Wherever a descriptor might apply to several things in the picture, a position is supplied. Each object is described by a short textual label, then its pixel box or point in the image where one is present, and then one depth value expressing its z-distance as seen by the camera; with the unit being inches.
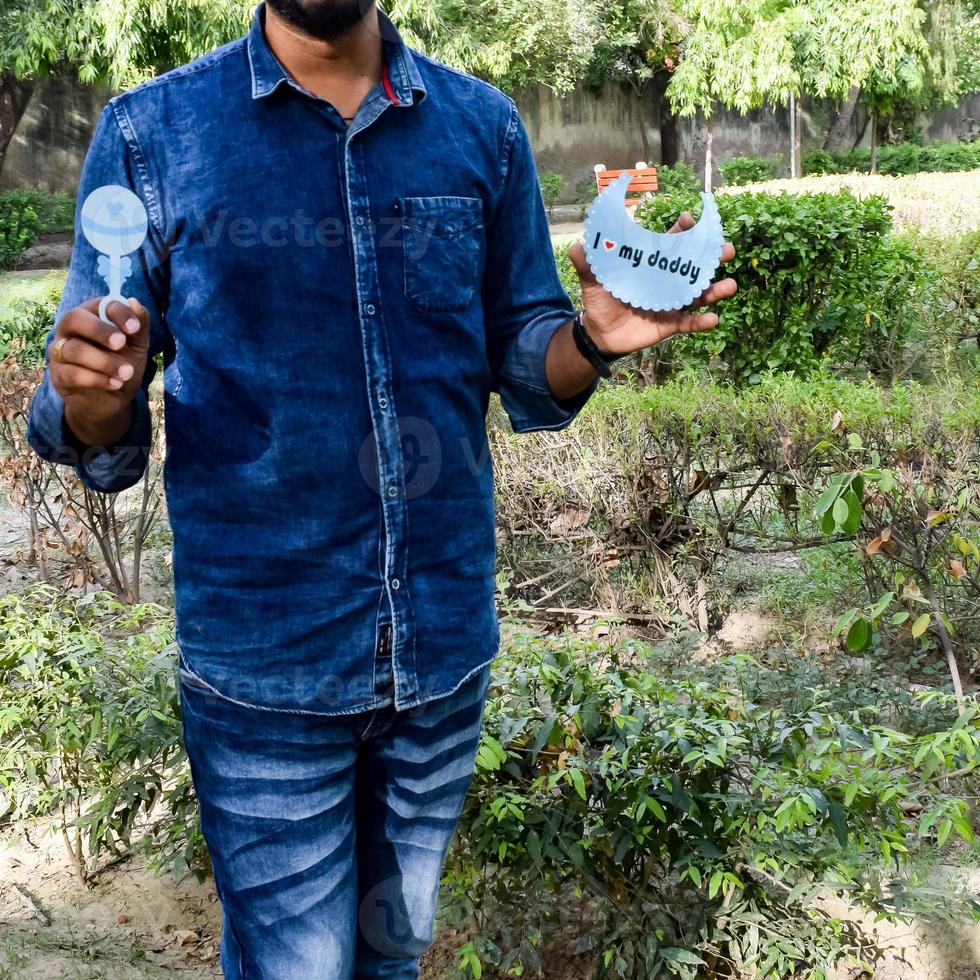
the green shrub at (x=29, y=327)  350.9
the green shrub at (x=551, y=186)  908.6
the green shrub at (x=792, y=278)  251.6
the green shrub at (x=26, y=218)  605.3
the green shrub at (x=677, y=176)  920.9
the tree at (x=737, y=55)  789.9
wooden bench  448.8
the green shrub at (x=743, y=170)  953.5
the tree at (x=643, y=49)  870.4
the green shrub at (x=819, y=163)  1029.2
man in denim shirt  58.6
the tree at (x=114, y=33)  475.8
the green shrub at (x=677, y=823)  91.0
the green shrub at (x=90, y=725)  105.8
